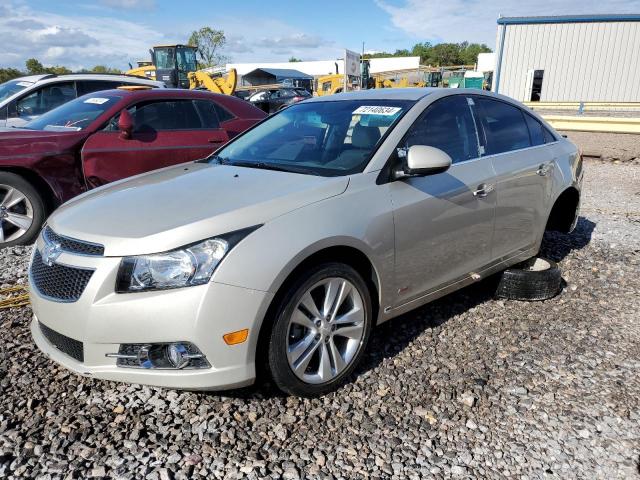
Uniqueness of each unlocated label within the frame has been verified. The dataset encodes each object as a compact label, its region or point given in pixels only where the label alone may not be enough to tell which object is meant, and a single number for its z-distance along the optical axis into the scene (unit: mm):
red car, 5219
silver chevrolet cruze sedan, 2326
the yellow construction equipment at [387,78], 28297
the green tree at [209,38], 88875
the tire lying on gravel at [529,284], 4027
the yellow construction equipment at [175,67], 24500
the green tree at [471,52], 103275
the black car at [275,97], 24078
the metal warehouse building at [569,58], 20078
